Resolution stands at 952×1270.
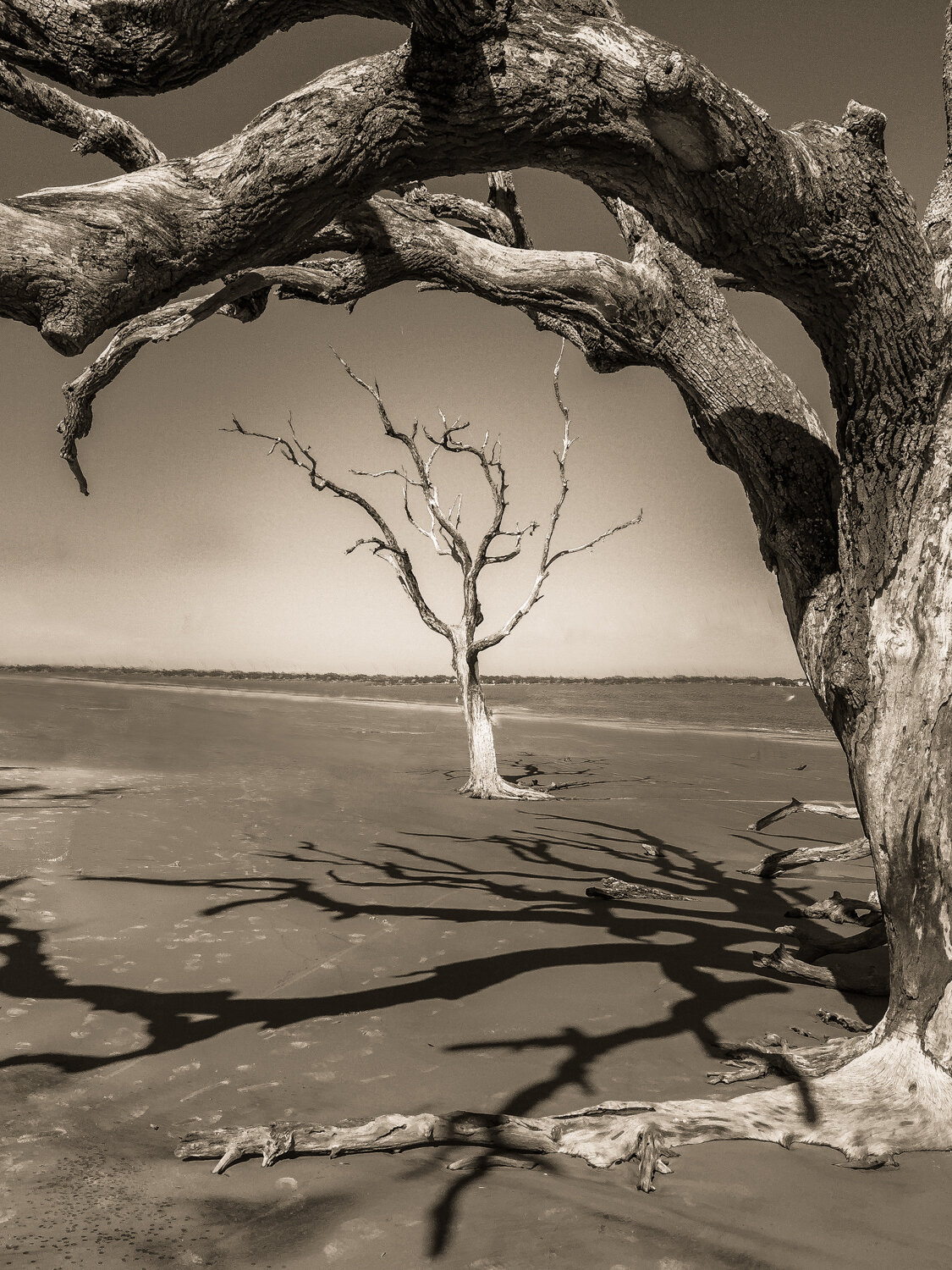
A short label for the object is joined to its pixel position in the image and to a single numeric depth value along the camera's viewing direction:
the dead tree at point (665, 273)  2.17
